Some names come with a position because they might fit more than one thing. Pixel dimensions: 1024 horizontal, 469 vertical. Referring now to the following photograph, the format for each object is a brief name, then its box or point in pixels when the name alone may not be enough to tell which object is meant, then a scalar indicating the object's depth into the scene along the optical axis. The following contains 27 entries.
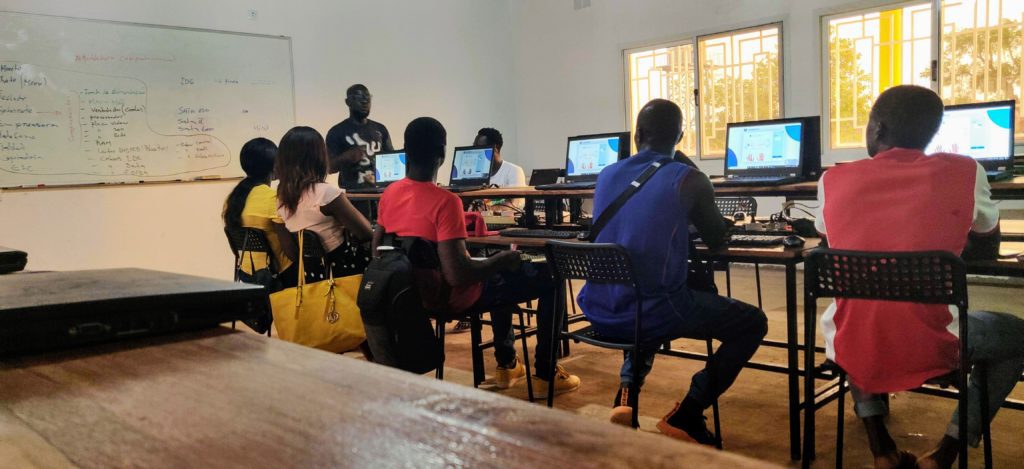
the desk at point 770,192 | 2.53
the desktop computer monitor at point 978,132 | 2.97
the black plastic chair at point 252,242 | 3.30
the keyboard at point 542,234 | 3.31
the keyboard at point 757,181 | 3.06
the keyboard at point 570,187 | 3.64
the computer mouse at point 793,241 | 2.63
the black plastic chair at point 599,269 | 2.33
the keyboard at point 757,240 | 2.69
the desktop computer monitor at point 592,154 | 4.00
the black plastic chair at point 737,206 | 4.20
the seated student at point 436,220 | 2.74
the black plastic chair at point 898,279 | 1.85
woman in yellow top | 3.30
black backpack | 2.62
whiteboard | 4.90
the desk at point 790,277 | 2.51
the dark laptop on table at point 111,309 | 0.73
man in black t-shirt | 5.40
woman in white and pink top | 3.16
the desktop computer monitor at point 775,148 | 3.30
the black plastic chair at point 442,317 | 2.77
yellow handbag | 2.85
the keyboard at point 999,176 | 2.75
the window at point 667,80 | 6.86
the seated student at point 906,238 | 1.98
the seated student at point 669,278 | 2.41
